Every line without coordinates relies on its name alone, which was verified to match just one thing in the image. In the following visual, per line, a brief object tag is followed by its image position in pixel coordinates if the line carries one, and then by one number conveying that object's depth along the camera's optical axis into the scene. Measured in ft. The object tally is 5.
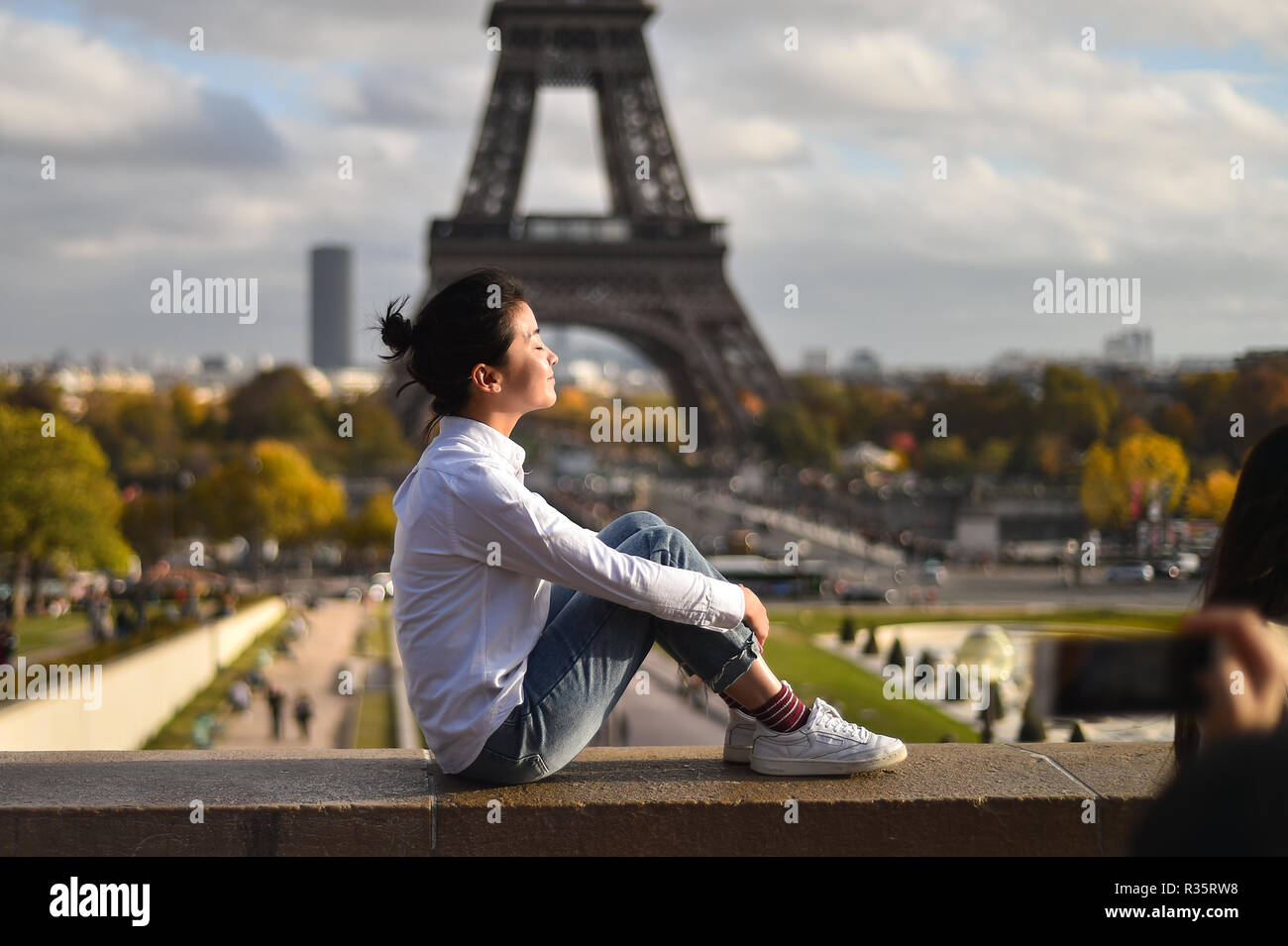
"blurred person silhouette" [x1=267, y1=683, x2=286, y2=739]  58.36
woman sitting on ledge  10.94
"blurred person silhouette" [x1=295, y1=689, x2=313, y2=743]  58.44
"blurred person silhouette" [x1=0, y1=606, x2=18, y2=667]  56.13
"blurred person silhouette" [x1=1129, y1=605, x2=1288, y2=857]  4.13
